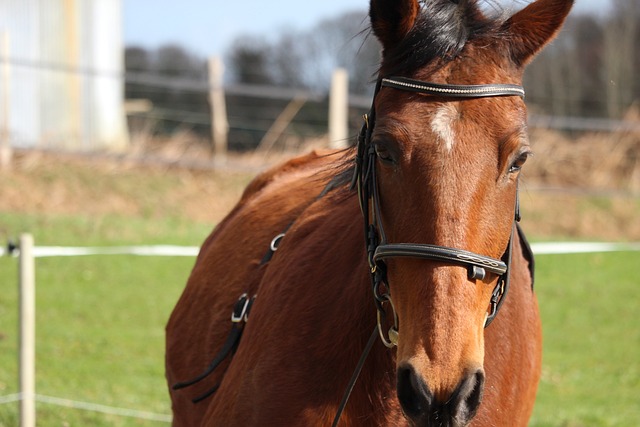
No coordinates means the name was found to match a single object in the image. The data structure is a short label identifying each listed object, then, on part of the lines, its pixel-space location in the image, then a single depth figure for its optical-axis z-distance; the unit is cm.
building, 2903
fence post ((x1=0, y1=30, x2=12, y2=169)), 2478
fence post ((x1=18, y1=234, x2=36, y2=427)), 1012
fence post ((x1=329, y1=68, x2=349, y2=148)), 2761
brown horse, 391
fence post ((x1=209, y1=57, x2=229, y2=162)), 2900
